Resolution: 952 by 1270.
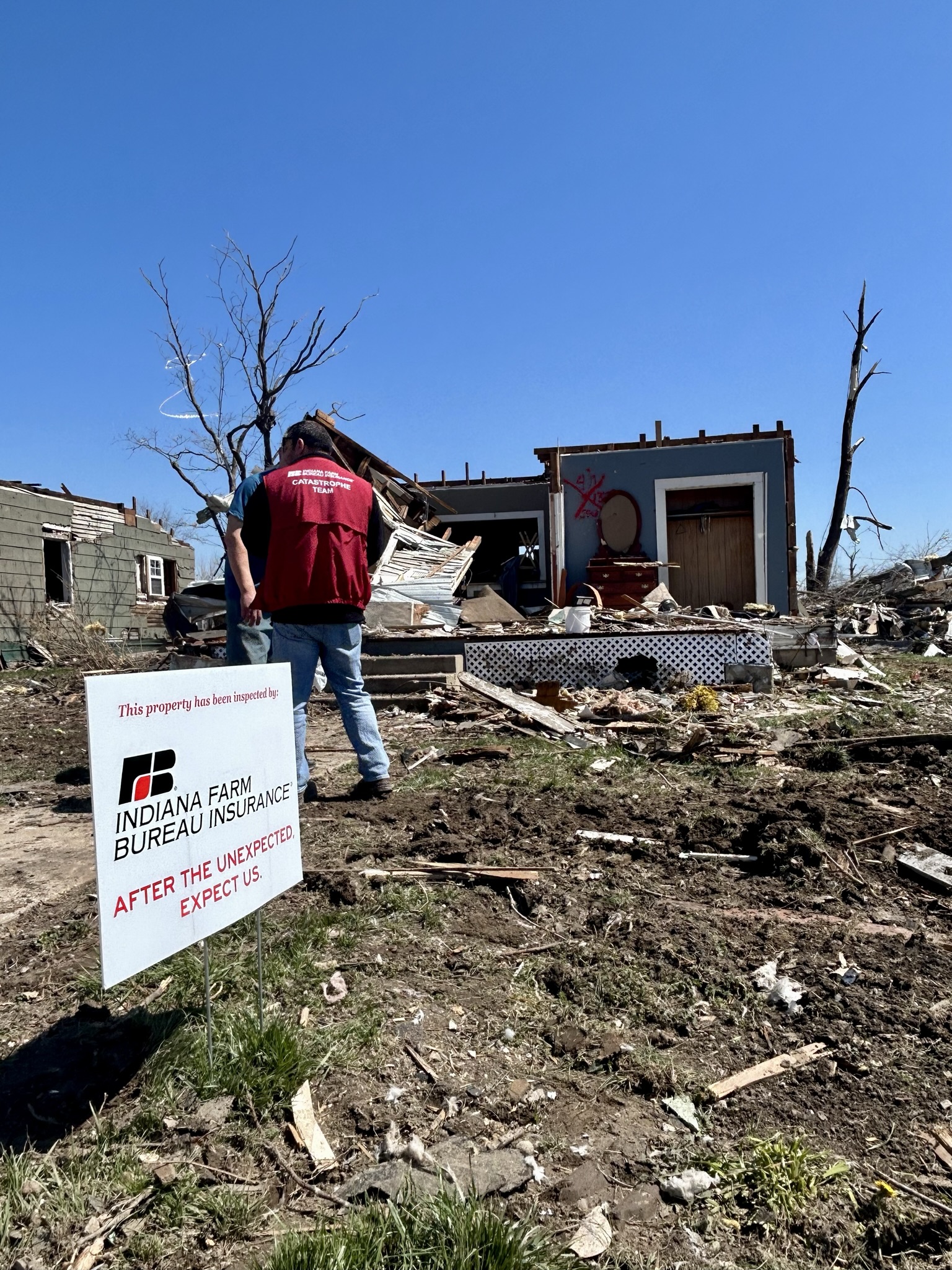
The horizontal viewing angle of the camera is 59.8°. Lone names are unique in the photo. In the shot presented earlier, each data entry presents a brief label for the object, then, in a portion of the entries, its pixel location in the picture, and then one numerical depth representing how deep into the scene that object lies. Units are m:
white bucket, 11.69
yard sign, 2.01
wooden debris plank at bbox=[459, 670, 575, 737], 8.13
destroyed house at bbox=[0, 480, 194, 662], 21.06
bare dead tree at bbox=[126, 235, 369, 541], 29.72
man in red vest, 4.75
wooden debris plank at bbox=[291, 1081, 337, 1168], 2.04
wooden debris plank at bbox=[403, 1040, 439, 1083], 2.38
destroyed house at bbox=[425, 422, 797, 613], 16.86
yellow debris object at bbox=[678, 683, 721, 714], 9.41
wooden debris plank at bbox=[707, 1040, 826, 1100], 2.32
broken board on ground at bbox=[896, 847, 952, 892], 3.81
